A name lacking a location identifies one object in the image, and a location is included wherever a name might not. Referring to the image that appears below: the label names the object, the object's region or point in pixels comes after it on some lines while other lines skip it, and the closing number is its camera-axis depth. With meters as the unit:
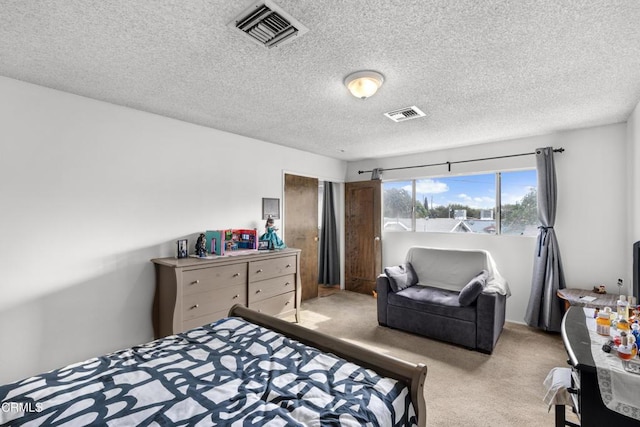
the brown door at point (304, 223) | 4.72
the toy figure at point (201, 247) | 3.21
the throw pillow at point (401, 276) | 3.75
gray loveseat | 3.11
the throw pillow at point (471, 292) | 3.13
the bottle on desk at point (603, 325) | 1.69
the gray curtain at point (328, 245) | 5.96
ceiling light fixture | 2.17
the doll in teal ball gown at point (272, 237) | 3.94
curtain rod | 3.63
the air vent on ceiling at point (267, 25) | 1.51
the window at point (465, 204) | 4.04
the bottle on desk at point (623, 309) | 1.76
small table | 2.92
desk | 1.33
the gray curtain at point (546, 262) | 3.51
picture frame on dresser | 3.14
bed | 1.11
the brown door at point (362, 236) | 5.26
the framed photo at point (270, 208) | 4.23
